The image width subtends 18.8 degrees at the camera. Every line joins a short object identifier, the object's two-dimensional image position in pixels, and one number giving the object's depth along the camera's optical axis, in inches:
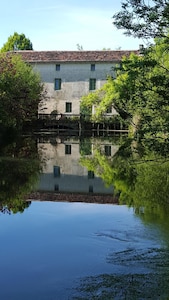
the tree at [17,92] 1444.4
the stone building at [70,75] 2618.1
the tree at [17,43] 3693.4
